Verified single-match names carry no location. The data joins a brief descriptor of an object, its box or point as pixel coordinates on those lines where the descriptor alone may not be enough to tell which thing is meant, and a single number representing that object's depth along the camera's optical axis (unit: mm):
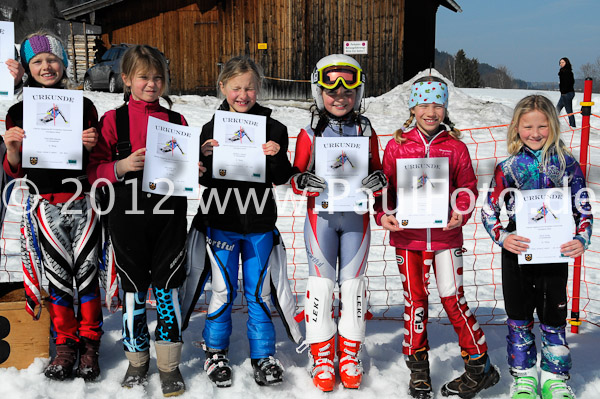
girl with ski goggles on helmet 3238
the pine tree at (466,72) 49188
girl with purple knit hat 3131
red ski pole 4090
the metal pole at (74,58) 22453
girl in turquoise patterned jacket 2986
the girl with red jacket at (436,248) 3162
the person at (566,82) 14664
